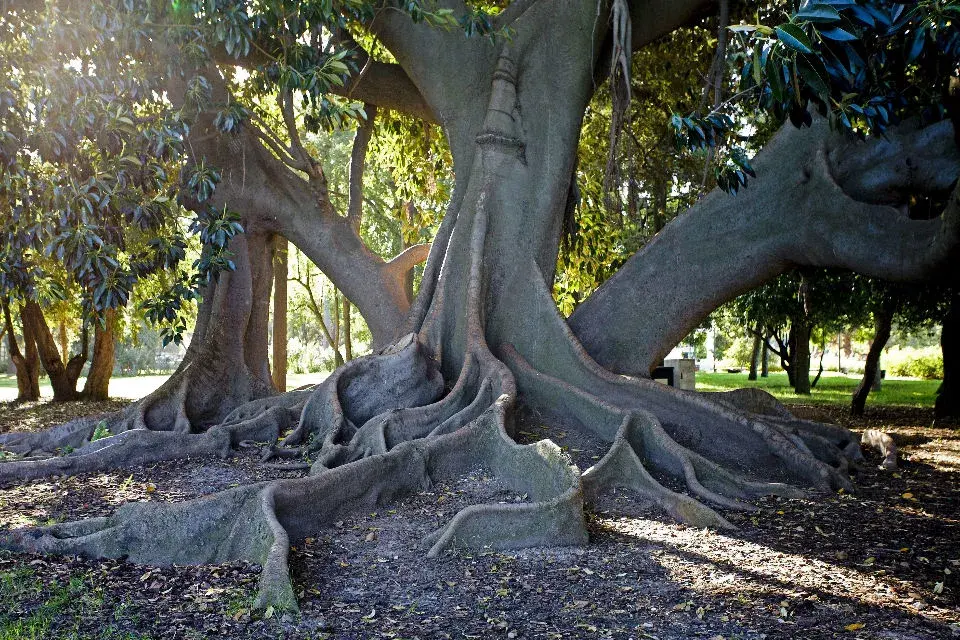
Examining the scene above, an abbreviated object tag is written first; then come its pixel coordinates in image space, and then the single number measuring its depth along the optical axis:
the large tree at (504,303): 5.30
